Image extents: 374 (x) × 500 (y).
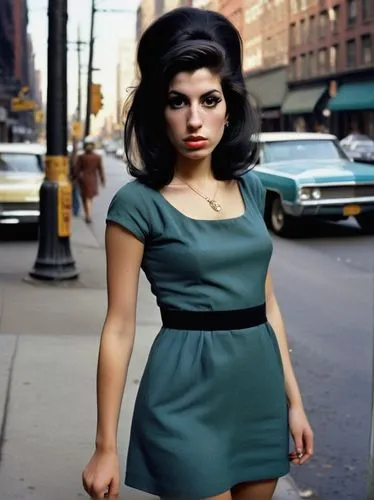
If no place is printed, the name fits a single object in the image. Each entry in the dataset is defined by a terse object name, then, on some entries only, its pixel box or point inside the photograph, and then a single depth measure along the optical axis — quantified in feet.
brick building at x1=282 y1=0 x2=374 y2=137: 173.37
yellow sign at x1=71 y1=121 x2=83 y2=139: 110.83
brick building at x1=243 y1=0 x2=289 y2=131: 191.11
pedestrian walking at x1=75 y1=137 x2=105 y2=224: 60.95
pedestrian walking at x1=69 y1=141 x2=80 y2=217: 65.53
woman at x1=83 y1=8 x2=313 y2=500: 7.33
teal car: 48.37
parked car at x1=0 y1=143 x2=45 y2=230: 52.70
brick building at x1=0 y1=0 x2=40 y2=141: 188.32
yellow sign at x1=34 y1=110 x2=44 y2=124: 175.56
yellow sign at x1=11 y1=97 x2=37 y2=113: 143.25
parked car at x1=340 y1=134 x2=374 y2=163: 115.24
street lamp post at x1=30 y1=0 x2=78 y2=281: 33.09
